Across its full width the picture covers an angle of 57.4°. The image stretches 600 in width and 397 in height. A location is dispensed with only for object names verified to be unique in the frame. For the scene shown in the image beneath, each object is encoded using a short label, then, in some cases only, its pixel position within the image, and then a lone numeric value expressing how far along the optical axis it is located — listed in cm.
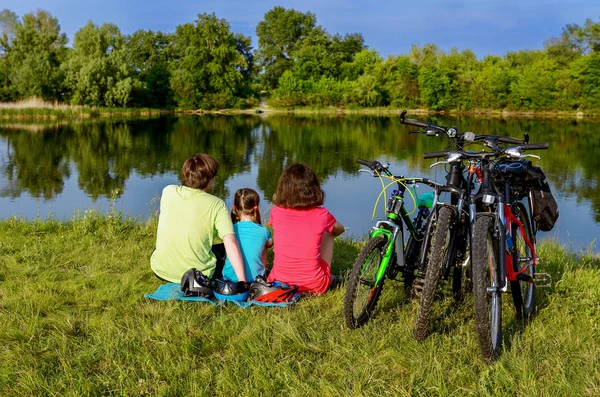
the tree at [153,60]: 5438
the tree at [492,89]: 5825
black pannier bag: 359
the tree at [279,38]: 7075
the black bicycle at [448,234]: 287
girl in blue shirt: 413
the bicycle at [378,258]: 313
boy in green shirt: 398
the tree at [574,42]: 6272
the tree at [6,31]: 4573
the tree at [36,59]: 4131
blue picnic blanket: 362
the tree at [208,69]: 5553
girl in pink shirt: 387
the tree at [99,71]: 4272
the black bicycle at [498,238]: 274
